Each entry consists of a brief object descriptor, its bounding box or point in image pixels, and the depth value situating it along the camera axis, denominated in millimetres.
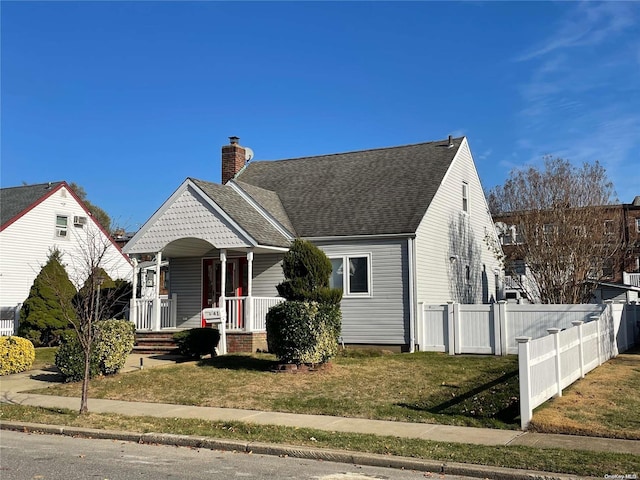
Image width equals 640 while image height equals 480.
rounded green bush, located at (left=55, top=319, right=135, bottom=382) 15023
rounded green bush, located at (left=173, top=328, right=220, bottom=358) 17656
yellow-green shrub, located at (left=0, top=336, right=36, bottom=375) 16953
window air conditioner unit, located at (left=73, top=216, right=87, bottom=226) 34406
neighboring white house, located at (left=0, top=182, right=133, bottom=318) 30797
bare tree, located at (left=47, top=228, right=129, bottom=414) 11508
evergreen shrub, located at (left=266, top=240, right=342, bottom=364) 14750
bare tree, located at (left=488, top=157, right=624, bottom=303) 22078
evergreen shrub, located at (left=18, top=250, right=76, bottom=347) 24656
